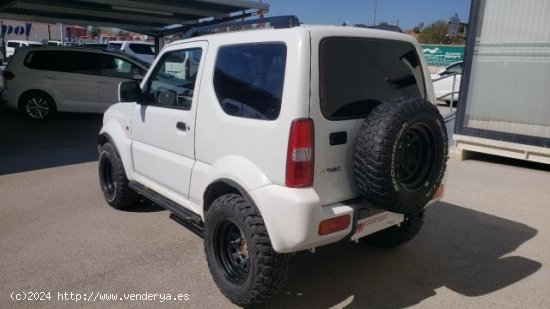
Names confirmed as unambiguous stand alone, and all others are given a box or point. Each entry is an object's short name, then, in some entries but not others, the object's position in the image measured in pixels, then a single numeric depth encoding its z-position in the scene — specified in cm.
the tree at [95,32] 7045
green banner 2588
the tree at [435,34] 4359
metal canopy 1229
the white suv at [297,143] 259
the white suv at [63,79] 1005
